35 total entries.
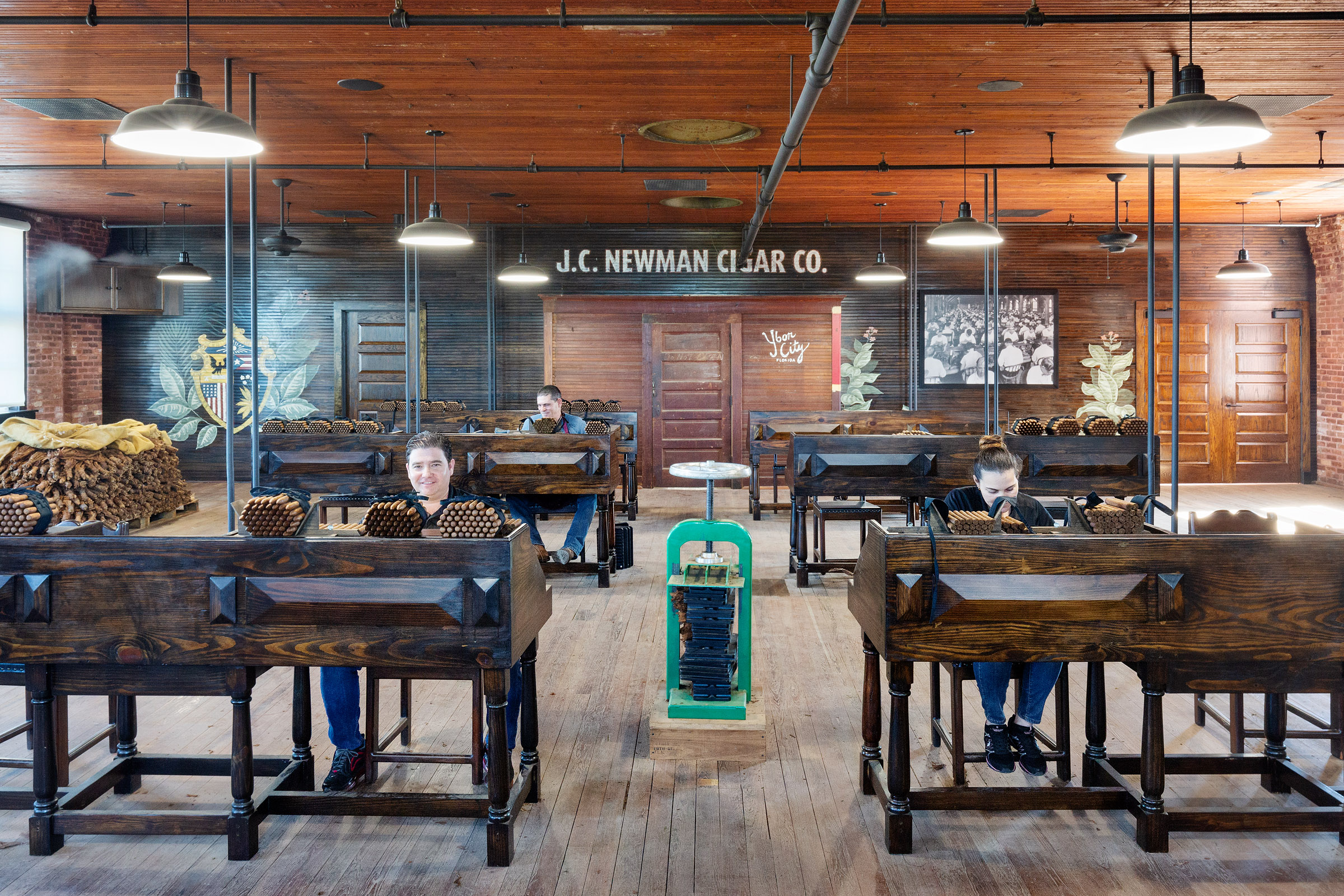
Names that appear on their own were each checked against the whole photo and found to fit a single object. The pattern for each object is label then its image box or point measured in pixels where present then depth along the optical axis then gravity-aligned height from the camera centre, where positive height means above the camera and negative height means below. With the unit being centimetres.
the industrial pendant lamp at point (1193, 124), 337 +106
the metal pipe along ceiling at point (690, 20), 470 +201
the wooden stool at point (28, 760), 294 -104
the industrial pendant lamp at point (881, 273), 968 +153
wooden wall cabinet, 1156 +170
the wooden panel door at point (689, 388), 1223 +49
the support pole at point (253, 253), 550 +101
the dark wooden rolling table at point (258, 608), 278 -52
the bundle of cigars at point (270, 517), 284 -26
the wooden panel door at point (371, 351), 1245 +99
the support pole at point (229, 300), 510 +72
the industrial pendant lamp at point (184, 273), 995 +162
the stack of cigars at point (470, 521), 285 -28
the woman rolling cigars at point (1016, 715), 334 -103
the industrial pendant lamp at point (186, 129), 335 +106
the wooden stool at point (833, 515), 666 -62
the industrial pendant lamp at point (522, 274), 995 +158
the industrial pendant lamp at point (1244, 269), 1033 +164
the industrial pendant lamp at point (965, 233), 629 +126
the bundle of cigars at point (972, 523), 300 -31
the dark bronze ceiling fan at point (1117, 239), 1020 +194
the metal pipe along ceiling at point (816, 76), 389 +167
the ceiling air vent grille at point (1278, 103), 648 +216
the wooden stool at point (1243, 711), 333 -107
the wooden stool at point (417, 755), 294 -103
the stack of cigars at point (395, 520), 286 -27
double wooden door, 1244 +44
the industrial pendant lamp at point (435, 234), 613 +124
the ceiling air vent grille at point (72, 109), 649 +219
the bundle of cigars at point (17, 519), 287 -26
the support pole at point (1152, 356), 533 +37
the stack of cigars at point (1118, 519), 309 -31
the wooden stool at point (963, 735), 324 -108
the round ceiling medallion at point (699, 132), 711 +223
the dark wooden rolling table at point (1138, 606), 280 -53
